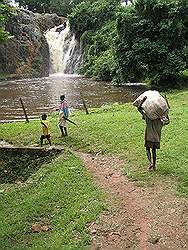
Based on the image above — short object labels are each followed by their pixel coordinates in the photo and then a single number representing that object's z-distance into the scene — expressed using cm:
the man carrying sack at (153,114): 547
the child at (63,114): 814
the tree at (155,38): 1582
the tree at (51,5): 4452
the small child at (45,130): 762
